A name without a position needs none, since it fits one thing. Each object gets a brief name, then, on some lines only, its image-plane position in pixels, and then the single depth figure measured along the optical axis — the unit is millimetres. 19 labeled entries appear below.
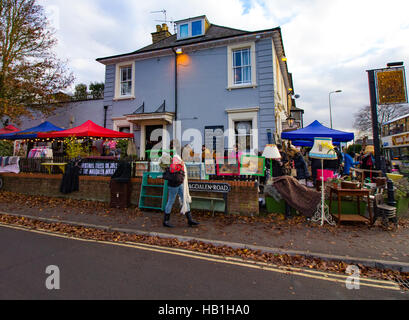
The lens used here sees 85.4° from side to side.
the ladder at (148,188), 7364
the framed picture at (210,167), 7402
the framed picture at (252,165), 6992
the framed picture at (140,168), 8239
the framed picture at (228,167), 7156
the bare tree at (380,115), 41312
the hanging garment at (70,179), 9109
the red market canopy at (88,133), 11094
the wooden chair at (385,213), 5625
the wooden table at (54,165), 9562
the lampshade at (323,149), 6027
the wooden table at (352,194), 5691
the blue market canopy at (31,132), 13068
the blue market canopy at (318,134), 9383
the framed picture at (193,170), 7539
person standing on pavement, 5801
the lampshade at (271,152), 7091
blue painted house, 11641
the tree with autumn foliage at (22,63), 13133
